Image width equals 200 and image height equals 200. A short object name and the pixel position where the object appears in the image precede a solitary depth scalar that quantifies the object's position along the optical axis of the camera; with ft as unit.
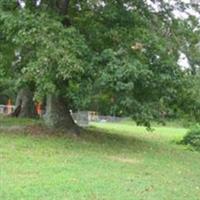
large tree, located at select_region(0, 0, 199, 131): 34.62
